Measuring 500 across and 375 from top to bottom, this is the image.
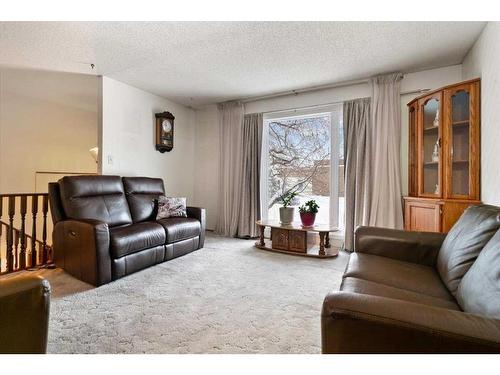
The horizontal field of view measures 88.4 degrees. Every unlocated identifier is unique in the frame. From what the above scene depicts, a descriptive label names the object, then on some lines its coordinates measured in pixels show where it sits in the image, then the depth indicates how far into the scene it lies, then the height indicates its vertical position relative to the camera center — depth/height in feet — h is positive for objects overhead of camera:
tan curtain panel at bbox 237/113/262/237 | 13.58 +0.36
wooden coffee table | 10.29 -2.28
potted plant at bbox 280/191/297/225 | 11.30 -1.14
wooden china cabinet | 7.50 +1.01
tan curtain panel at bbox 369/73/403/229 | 10.27 +1.39
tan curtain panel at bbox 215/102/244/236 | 14.06 +1.08
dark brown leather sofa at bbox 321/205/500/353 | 2.46 -1.39
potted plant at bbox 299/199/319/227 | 10.79 -1.13
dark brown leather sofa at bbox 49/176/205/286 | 7.59 -1.52
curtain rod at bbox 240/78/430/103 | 10.39 +4.60
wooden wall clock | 13.57 +2.91
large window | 11.99 +1.29
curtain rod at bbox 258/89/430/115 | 10.16 +3.85
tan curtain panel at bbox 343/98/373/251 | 10.79 +0.99
